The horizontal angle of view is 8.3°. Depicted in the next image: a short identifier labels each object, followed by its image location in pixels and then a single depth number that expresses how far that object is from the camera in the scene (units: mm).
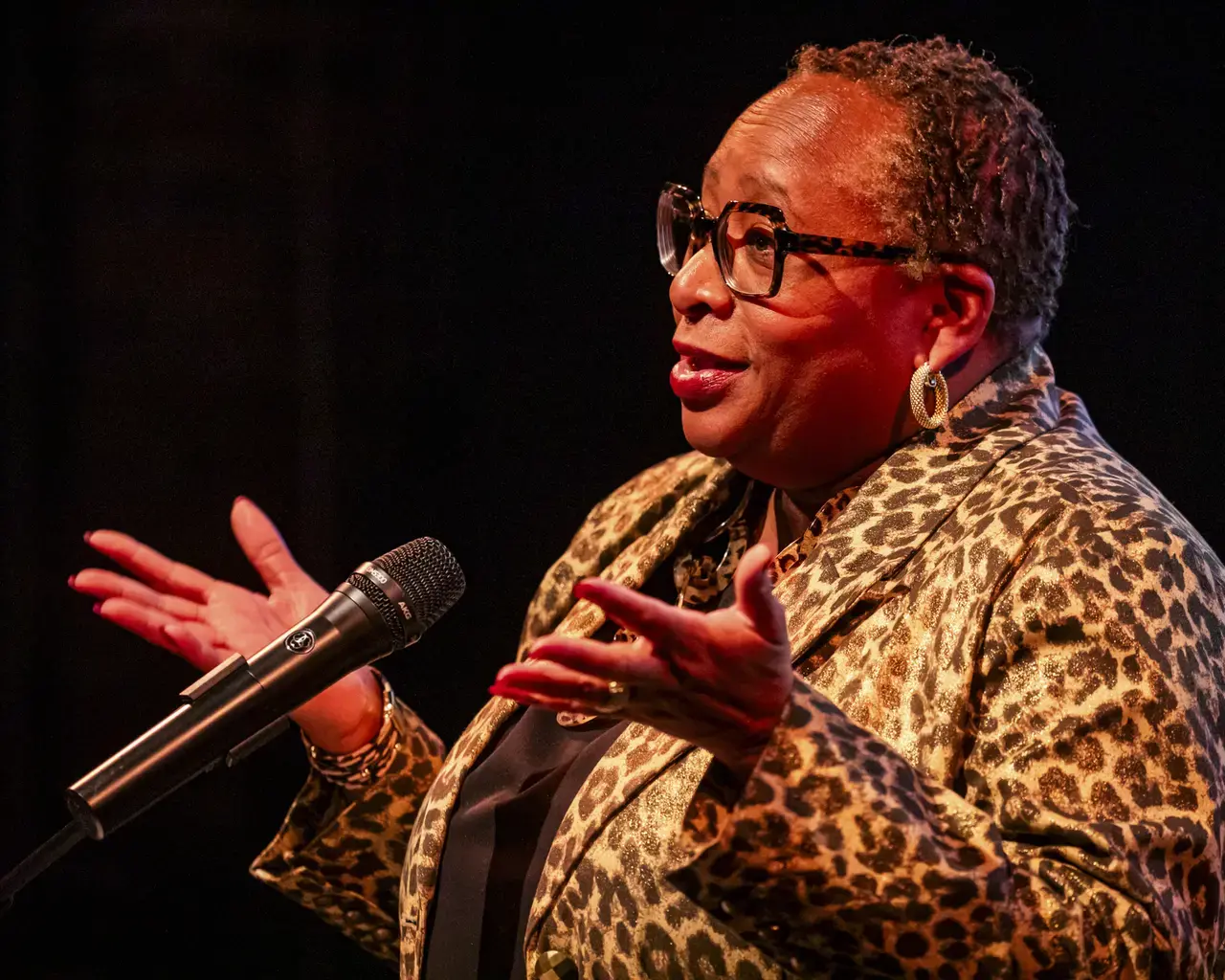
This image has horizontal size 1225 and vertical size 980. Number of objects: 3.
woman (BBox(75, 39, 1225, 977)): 4210
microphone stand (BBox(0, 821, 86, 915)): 4293
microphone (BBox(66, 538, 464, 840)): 4268
